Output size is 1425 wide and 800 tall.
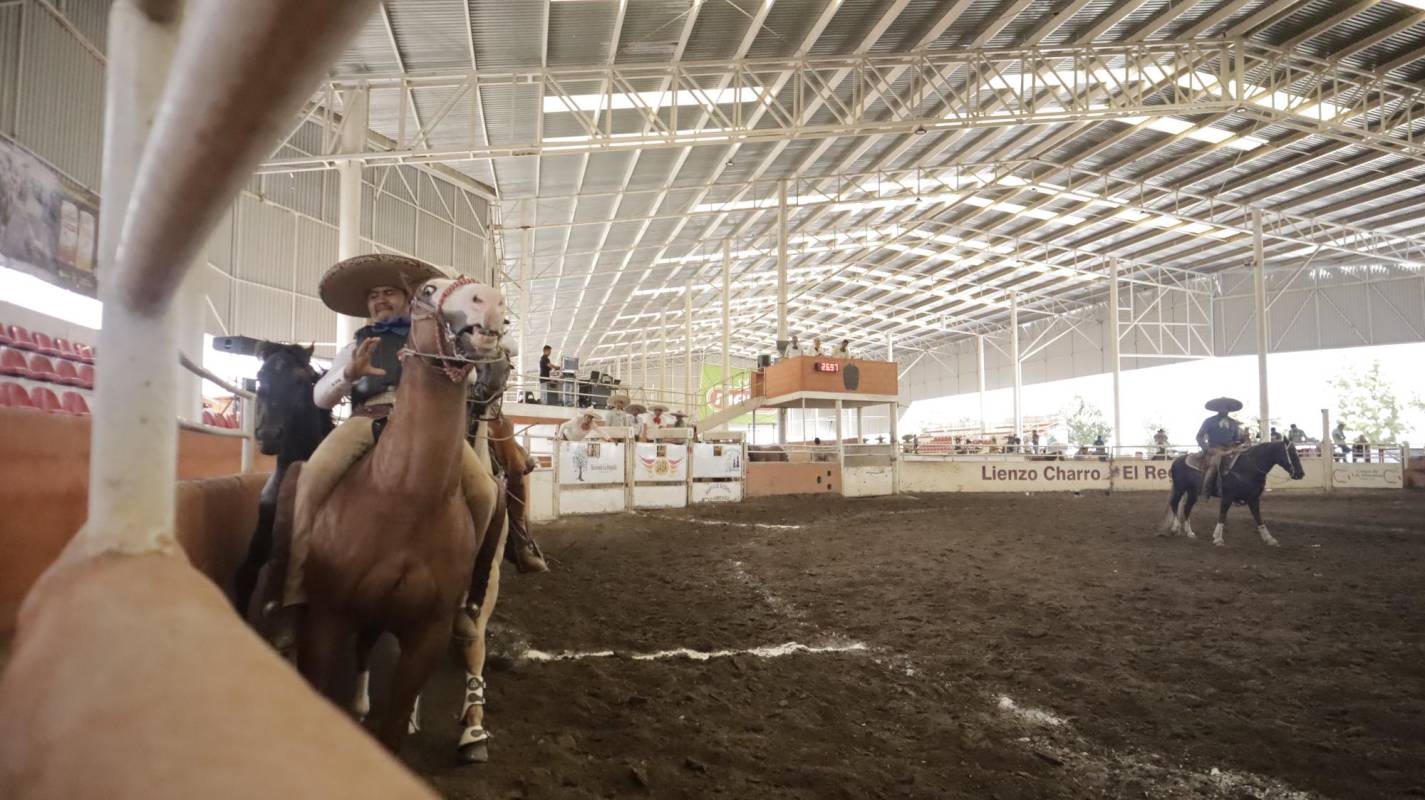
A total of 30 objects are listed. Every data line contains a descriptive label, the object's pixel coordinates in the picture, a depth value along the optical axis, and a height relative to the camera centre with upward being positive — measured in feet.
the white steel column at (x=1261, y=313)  69.82 +12.12
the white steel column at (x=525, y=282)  70.04 +15.32
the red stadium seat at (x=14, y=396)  13.80 +0.88
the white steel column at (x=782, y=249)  69.77 +18.17
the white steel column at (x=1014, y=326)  111.96 +17.06
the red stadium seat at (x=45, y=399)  15.11 +0.89
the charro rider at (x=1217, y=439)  33.68 -0.09
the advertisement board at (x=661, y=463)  48.52 -1.62
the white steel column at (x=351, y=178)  42.78 +15.37
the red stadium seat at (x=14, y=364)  14.67 +1.68
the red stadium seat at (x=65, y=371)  18.32 +1.87
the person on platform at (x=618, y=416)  55.05 +1.79
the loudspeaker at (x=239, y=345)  11.37 +1.51
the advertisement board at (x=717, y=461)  53.62 -1.64
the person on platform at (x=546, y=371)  65.00 +6.06
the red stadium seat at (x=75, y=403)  16.40 +0.86
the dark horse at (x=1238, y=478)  32.45 -1.87
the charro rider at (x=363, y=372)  8.87 +0.96
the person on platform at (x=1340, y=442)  71.31 -0.54
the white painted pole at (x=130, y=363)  3.11 +0.35
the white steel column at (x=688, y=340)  85.61 +12.66
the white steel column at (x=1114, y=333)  88.79 +12.70
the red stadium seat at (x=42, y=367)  15.92 +1.79
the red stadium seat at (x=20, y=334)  20.31 +3.20
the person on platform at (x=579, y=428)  43.52 +0.70
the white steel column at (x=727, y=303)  76.54 +14.57
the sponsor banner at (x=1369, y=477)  68.54 -3.81
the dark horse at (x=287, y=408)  10.57 +0.48
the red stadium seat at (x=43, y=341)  22.48 +3.22
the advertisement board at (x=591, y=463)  42.86 -1.44
